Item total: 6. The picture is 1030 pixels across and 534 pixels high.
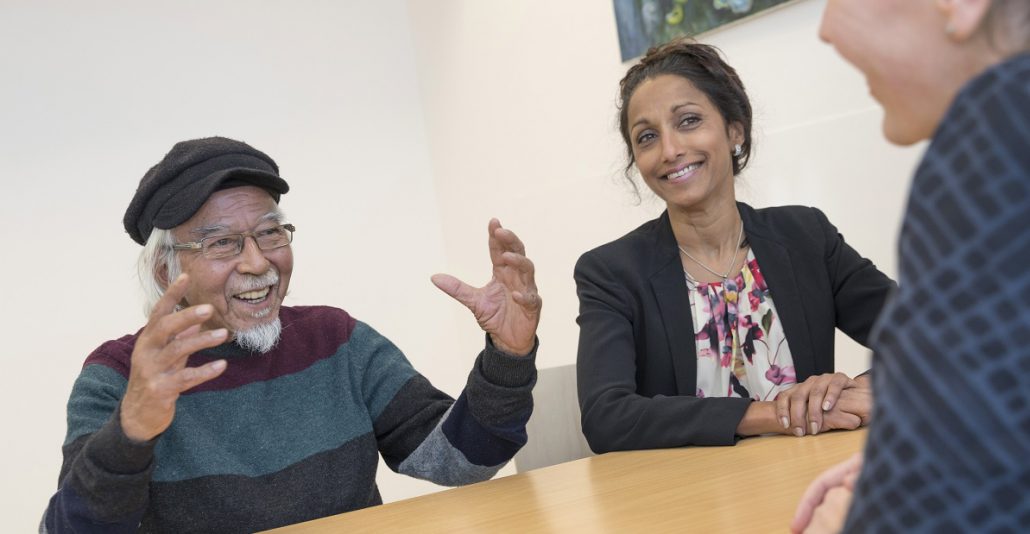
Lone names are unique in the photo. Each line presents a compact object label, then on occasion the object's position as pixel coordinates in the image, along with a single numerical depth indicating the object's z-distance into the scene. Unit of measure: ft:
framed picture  11.10
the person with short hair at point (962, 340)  1.52
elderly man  5.73
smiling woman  7.06
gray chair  7.00
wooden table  3.77
